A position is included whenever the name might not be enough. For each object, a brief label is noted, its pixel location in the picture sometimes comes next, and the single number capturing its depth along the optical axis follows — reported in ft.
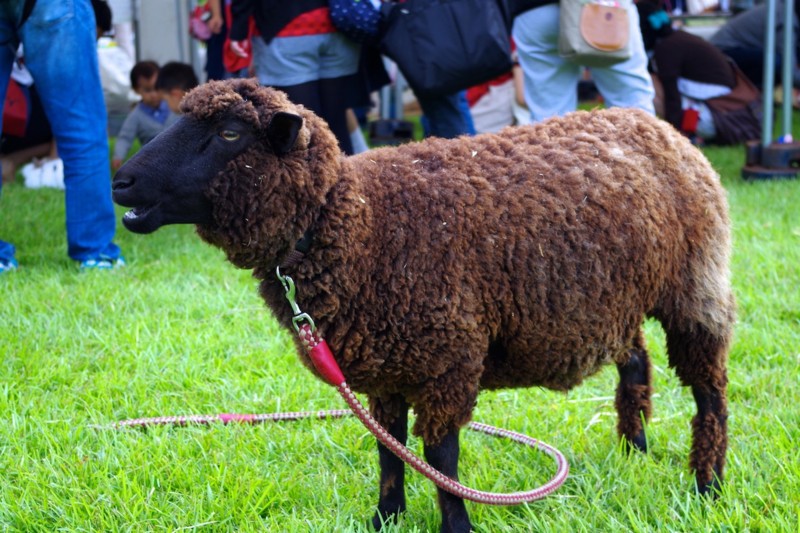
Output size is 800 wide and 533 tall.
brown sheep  6.96
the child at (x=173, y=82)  26.68
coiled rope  7.18
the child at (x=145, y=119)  26.35
